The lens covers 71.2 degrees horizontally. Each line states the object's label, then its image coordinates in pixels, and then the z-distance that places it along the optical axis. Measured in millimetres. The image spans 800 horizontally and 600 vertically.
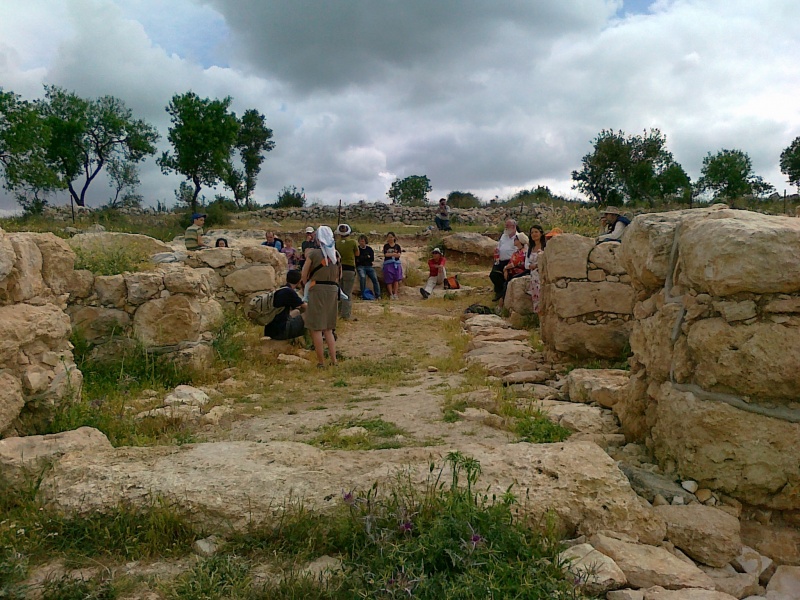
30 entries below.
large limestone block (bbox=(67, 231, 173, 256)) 7016
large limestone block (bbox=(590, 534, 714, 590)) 2346
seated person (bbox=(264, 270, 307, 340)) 7516
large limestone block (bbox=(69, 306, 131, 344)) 5812
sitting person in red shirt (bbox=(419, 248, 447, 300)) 13680
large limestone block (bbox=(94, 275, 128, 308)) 5914
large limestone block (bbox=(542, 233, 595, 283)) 6453
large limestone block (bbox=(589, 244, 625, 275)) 6371
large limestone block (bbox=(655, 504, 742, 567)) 2697
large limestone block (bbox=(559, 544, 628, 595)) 2254
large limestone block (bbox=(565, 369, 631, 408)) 4523
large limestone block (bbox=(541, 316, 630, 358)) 6234
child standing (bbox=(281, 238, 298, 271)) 12656
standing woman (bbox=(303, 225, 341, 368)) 6980
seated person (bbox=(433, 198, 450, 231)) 20812
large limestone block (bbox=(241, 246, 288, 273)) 9258
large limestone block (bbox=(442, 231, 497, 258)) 16781
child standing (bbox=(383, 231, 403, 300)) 13117
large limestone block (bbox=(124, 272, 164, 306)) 5990
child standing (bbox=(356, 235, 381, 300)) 12461
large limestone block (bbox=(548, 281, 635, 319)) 6262
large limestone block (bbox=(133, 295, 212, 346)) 5992
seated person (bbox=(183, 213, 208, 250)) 9391
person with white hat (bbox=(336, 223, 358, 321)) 9898
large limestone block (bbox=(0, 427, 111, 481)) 3041
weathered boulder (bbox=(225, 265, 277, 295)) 8914
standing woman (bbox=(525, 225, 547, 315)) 8648
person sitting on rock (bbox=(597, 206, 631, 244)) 6988
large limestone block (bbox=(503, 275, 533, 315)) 9305
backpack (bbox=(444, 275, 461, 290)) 13772
